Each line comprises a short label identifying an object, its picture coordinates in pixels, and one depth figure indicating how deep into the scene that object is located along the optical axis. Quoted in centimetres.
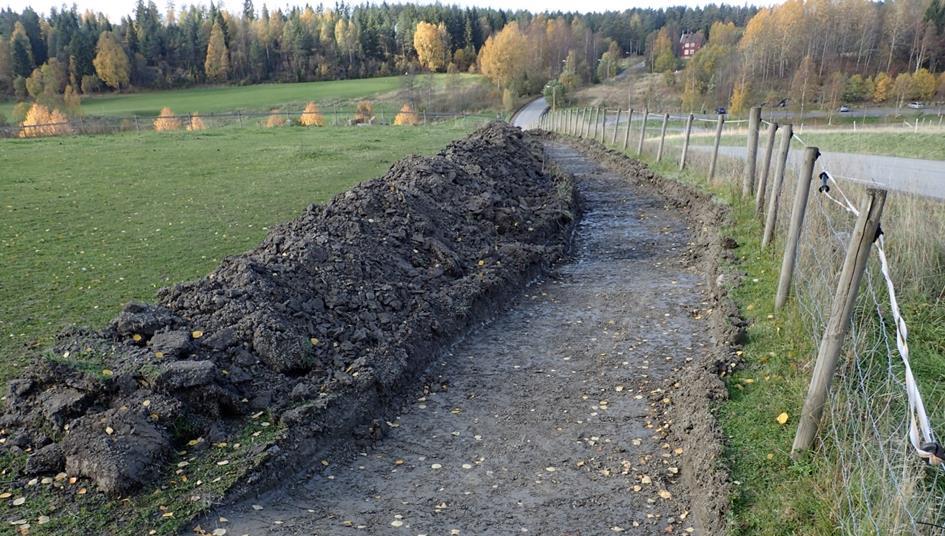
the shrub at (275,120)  4808
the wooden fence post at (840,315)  376
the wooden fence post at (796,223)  629
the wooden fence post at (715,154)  1364
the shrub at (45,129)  3445
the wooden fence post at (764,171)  946
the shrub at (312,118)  5072
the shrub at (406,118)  5316
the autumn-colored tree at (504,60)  8912
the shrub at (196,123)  4453
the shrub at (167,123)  4316
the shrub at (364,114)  5369
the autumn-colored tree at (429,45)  10869
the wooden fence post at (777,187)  813
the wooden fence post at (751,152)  1088
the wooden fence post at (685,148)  1592
